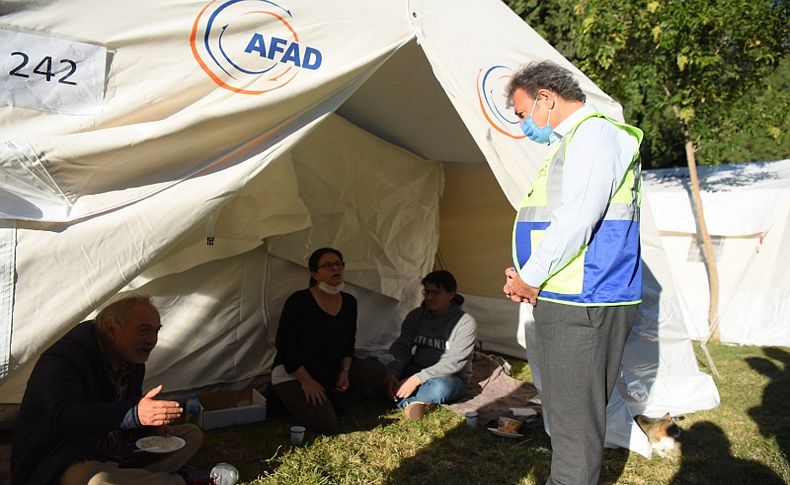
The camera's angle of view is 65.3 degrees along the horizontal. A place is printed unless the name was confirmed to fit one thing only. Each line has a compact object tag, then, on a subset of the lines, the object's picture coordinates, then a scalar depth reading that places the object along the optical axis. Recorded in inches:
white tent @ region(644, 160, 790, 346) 295.0
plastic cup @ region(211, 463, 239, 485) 108.6
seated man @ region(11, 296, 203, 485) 89.2
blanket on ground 171.9
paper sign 83.2
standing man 76.0
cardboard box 148.2
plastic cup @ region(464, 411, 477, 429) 156.9
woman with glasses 153.1
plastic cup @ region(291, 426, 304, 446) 140.5
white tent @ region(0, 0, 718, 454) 83.4
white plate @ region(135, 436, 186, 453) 102.6
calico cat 140.9
